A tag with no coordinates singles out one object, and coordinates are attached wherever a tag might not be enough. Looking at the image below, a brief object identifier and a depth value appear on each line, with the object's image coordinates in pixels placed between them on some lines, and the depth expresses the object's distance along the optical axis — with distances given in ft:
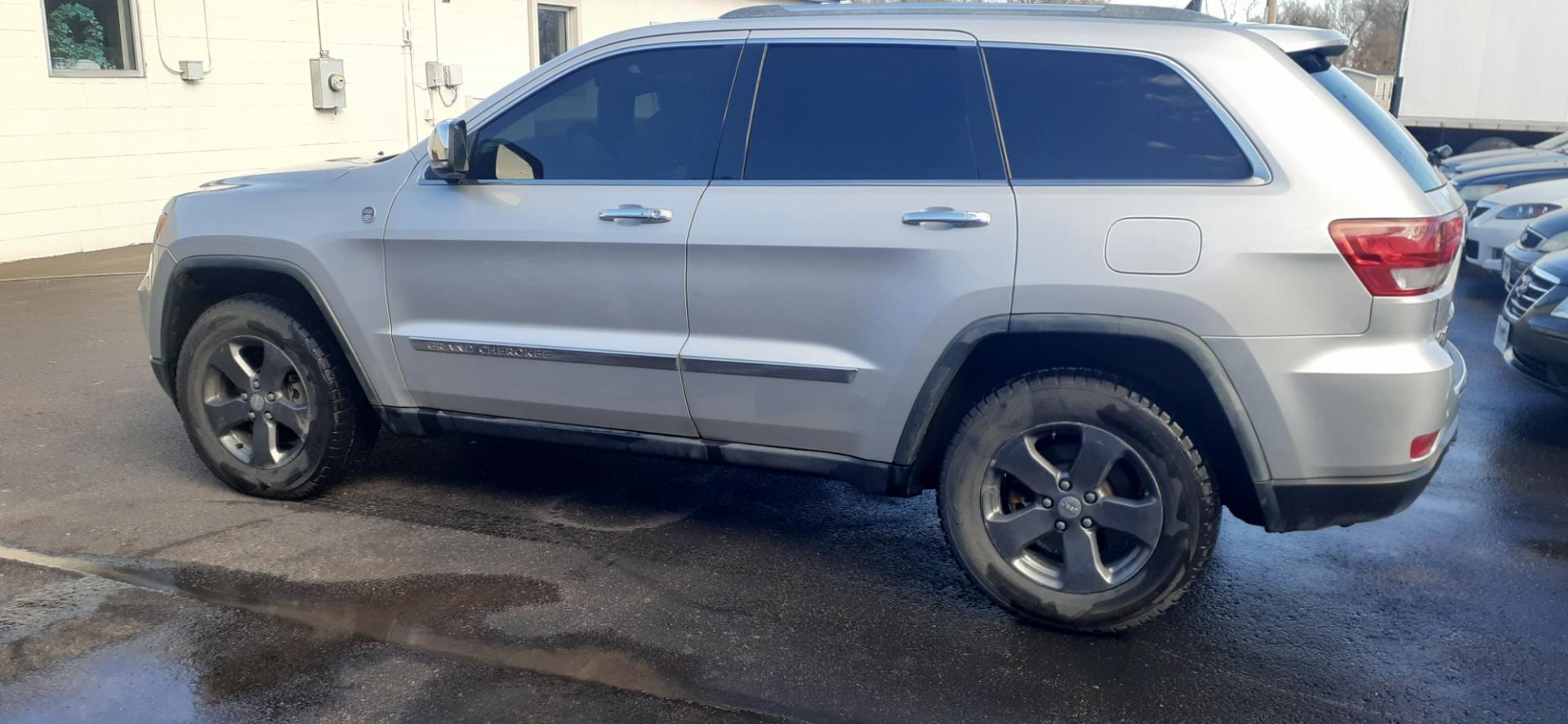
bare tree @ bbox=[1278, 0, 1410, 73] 180.14
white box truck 59.67
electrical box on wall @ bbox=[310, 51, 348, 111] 46.14
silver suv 11.39
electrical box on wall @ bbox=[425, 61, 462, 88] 52.65
